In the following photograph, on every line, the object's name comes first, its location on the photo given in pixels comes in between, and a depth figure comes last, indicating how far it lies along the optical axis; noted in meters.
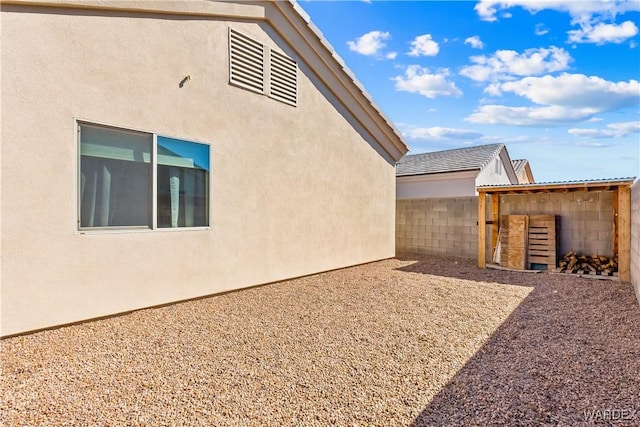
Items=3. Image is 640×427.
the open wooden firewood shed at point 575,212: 6.43
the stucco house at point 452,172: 13.08
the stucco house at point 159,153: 3.54
